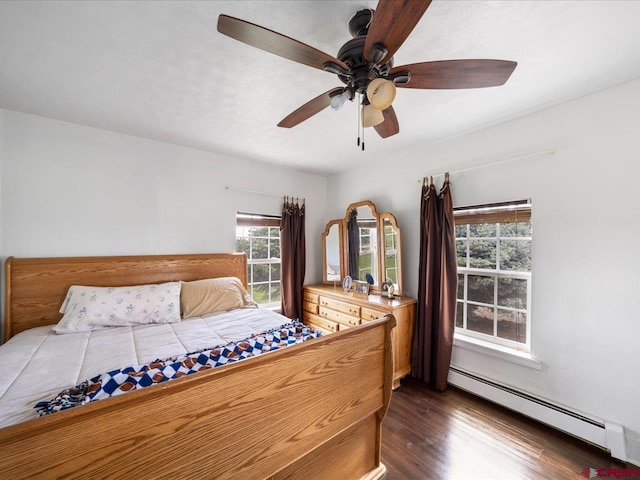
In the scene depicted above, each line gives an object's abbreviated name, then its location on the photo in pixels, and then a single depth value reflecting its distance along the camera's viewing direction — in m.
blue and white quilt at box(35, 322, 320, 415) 1.07
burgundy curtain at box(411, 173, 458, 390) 2.45
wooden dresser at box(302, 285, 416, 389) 2.57
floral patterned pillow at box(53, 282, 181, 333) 1.99
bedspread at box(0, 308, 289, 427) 1.20
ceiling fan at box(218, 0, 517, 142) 0.87
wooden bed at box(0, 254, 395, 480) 0.66
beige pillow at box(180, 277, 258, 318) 2.41
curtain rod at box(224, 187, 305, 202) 3.18
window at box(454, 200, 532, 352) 2.22
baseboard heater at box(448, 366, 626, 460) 1.71
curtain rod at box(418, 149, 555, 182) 2.01
